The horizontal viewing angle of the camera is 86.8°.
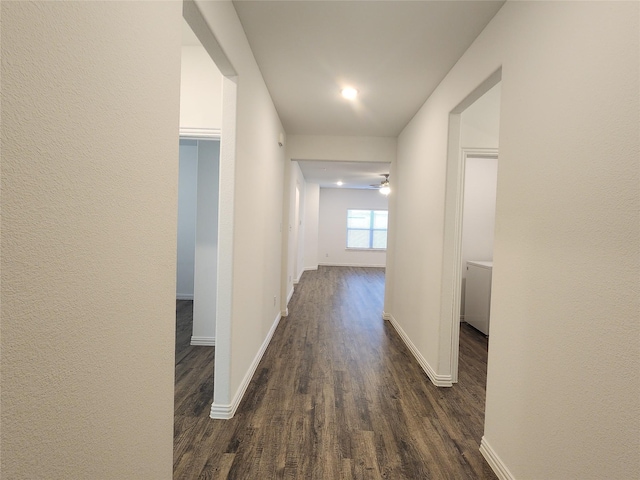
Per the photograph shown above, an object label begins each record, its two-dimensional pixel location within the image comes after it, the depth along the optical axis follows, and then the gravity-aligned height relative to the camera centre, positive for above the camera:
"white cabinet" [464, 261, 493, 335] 4.07 -0.78
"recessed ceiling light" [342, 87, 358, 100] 3.05 +1.25
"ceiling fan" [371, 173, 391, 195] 7.40 +1.03
